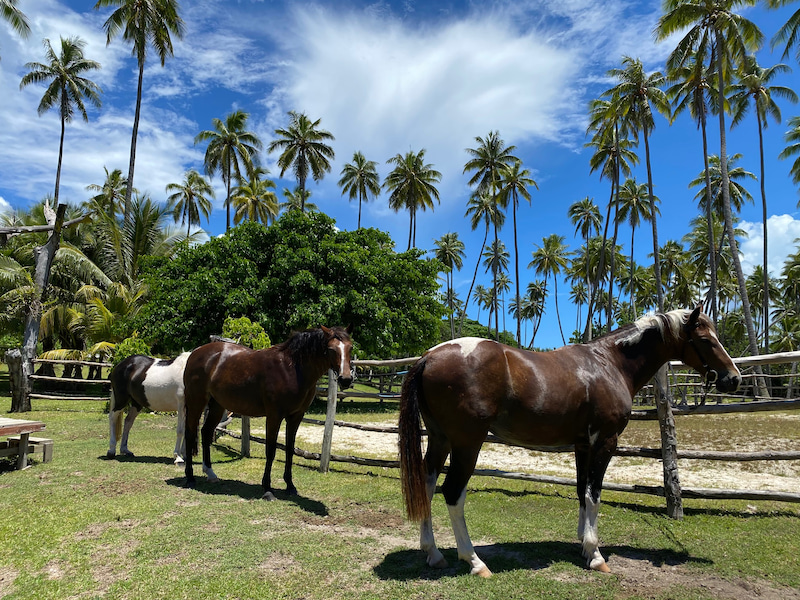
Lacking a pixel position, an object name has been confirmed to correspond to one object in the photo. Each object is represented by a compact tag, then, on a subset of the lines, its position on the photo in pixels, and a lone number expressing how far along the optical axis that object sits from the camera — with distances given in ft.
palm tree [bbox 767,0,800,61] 58.95
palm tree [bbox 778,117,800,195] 101.40
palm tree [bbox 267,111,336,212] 107.04
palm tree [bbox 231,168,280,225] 106.32
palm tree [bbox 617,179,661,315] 123.65
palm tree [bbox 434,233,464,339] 178.81
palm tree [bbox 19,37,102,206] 83.87
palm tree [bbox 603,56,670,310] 86.17
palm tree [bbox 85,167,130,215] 94.18
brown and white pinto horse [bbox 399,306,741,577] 11.26
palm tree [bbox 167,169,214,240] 124.26
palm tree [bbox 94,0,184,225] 66.90
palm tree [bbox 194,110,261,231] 101.47
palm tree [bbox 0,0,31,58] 49.65
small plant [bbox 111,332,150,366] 40.19
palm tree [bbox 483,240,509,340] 182.29
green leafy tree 56.90
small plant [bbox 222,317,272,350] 36.29
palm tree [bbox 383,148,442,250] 118.52
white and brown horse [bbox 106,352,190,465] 23.31
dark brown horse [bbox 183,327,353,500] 18.19
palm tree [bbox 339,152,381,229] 126.72
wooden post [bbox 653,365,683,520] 15.79
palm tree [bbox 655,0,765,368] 66.08
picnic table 19.76
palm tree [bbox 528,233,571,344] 162.50
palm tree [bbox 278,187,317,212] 137.39
